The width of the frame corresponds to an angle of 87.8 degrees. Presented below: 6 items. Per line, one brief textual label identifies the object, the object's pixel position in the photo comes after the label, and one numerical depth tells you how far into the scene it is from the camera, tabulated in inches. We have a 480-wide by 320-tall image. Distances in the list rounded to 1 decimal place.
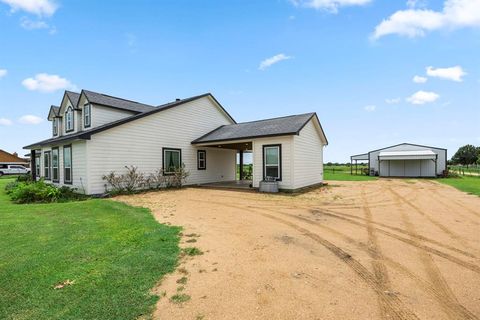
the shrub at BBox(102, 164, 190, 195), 481.4
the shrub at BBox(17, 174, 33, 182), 765.6
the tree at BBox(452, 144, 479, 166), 2600.9
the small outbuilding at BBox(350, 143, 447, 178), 1034.9
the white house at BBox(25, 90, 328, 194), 478.3
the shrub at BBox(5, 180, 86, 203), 415.5
